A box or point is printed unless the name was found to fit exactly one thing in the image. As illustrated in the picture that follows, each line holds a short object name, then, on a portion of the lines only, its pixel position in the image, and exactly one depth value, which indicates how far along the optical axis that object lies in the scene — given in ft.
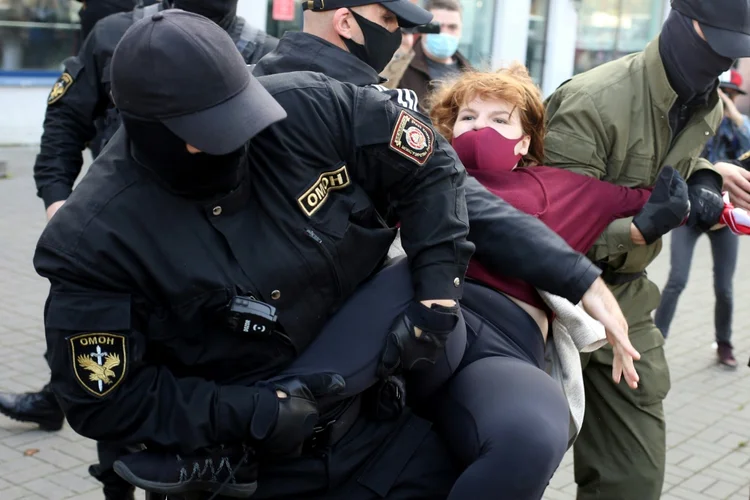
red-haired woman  7.16
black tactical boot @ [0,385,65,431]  14.74
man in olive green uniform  9.94
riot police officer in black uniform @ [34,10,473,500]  6.24
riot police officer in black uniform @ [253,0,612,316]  8.18
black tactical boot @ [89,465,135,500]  7.37
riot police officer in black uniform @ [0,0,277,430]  12.23
